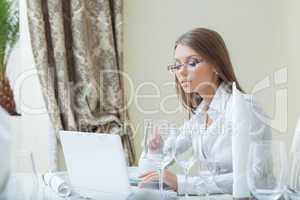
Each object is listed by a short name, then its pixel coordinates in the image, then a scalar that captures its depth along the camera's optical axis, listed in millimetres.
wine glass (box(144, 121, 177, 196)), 1217
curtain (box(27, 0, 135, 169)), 2549
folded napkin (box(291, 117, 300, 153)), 1333
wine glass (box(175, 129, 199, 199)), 1176
